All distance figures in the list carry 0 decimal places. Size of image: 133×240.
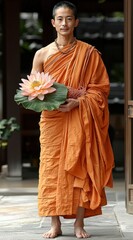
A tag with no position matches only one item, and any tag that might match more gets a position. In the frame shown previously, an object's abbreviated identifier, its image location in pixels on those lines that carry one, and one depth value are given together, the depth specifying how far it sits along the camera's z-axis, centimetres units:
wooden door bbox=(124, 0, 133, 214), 896
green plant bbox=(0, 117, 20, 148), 1095
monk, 730
